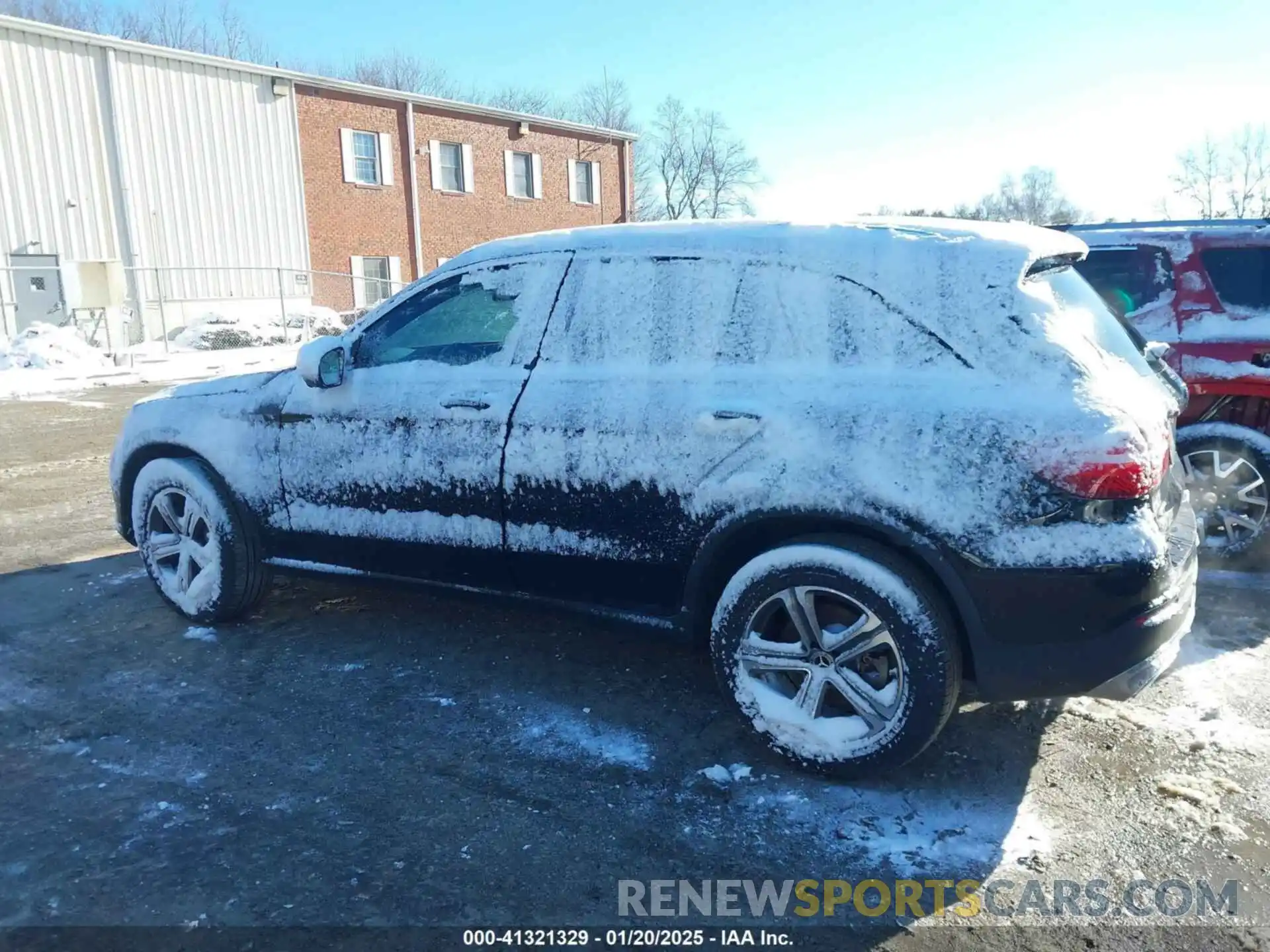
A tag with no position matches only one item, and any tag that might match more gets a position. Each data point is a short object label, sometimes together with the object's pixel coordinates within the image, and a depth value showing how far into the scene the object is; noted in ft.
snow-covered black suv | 9.06
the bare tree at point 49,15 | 130.41
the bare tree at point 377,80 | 171.12
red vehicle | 16.94
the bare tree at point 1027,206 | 245.10
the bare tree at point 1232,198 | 191.62
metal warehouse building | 64.34
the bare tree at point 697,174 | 187.62
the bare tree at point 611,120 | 186.19
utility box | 62.69
